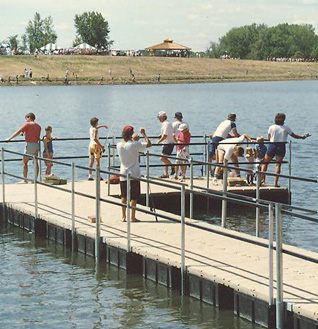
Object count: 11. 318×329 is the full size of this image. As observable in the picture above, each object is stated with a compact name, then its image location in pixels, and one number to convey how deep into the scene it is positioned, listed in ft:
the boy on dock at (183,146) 79.49
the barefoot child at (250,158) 79.87
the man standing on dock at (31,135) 76.69
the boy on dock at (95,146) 79.41
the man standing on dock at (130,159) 56.90
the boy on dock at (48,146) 80.02
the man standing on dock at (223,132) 79.36
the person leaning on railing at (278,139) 77.15
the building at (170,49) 582.72
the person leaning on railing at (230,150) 75.41
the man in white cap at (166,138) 79.36
